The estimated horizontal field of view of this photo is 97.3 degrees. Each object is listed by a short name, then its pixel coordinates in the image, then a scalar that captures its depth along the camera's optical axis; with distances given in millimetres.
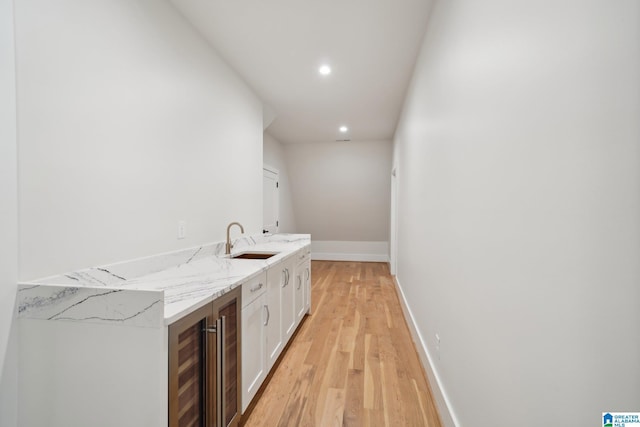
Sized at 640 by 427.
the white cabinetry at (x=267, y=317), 1712
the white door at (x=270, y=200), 5266
